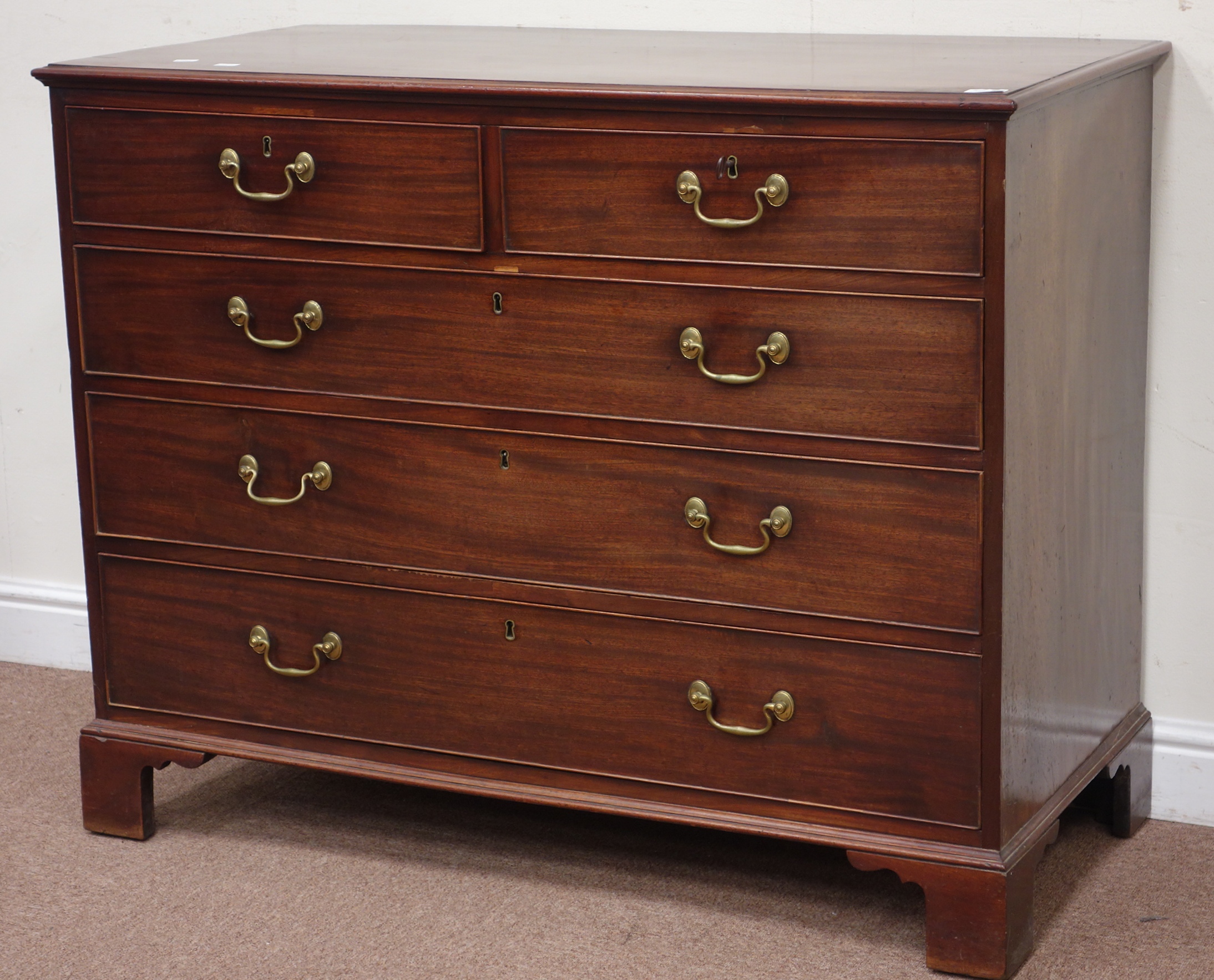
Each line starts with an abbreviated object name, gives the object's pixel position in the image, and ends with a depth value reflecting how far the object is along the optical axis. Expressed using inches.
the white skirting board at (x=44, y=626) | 173.6
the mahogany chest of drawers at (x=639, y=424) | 129.5
